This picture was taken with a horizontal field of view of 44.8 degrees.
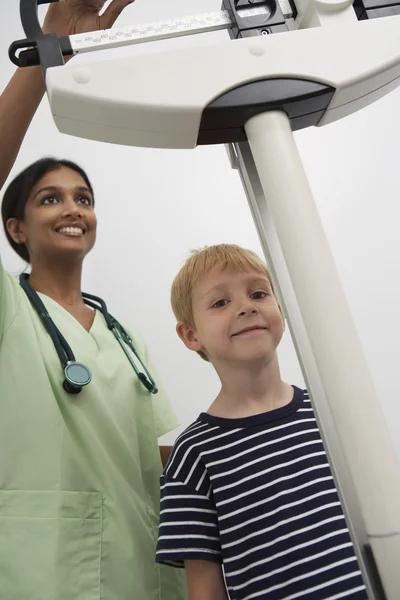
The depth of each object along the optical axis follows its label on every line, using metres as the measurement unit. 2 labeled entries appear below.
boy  0.50
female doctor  0.53
